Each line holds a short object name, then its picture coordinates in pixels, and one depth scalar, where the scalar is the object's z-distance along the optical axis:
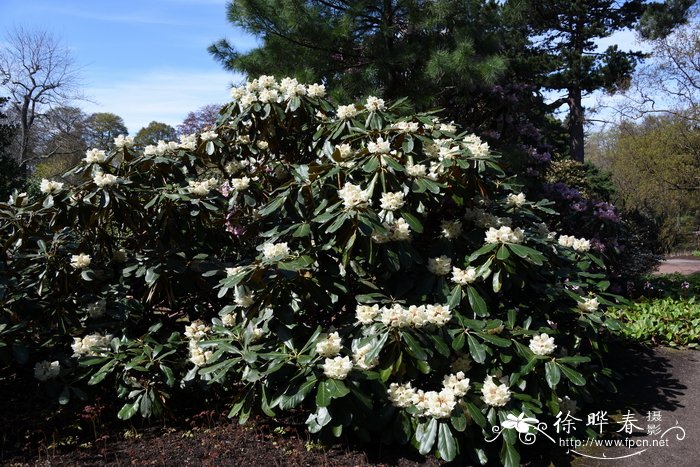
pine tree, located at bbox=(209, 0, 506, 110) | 5.11
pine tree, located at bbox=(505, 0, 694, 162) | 10.05
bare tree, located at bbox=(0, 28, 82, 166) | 19.96
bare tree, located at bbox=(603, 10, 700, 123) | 11.23
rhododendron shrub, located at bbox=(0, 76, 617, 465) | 2.26
